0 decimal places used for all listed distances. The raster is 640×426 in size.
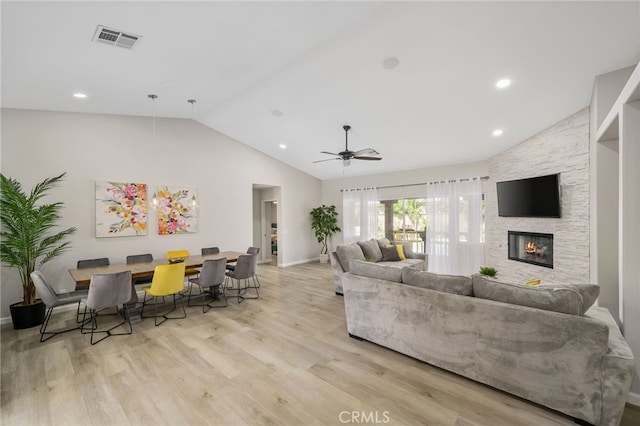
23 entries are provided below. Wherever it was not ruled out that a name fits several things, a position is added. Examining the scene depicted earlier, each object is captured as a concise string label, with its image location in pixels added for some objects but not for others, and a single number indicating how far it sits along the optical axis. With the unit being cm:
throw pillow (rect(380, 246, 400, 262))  599
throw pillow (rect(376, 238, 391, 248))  624
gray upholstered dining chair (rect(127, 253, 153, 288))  459
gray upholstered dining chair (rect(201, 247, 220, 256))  561
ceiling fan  443
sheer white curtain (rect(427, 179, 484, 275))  617
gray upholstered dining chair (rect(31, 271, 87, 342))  330
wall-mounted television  421
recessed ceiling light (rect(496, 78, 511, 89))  345
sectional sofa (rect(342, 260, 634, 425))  188
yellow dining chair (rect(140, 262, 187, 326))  377
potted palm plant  374
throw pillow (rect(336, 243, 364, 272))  512
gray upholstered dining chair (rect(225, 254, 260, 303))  478
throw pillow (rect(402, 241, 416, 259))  630
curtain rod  614
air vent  259
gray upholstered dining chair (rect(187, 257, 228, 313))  429
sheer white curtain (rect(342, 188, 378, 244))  805
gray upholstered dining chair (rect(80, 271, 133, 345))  328
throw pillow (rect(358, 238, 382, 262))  577
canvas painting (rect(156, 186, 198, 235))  551
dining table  363
